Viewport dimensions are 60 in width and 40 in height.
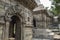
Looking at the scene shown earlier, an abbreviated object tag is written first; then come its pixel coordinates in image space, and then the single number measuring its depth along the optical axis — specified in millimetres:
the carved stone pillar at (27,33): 3062
